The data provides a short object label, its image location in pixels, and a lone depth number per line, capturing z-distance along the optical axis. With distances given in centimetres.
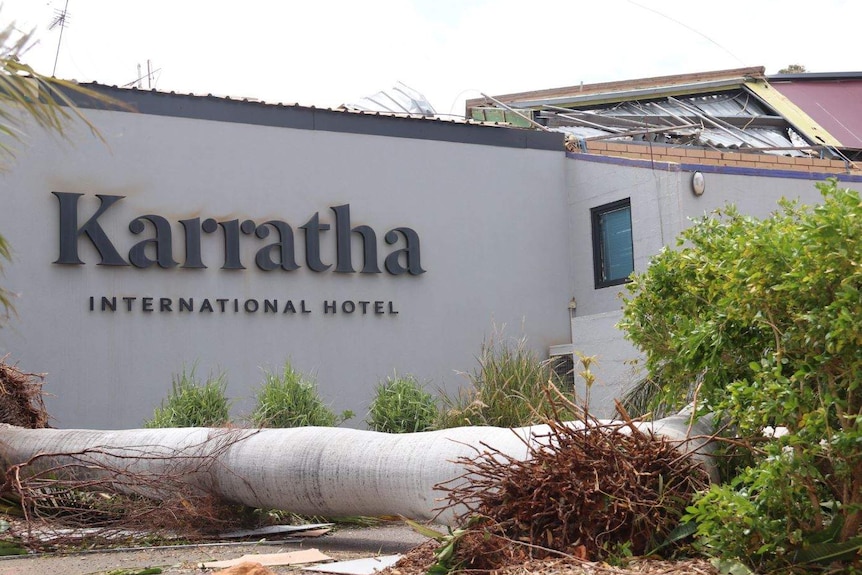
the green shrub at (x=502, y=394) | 1002
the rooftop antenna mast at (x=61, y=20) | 1822
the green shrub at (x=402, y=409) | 1075
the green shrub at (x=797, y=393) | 402
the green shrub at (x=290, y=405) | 1042
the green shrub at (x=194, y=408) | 1045
